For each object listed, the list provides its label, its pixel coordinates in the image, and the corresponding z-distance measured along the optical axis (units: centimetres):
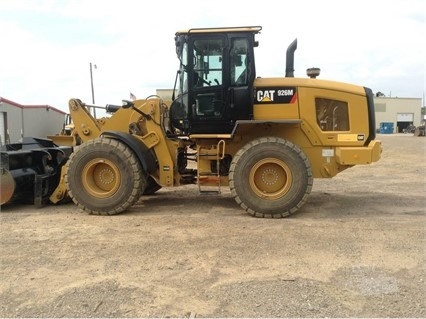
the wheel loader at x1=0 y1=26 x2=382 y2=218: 684
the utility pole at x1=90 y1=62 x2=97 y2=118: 3574
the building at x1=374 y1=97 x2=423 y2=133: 7438
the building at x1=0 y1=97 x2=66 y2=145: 2444
